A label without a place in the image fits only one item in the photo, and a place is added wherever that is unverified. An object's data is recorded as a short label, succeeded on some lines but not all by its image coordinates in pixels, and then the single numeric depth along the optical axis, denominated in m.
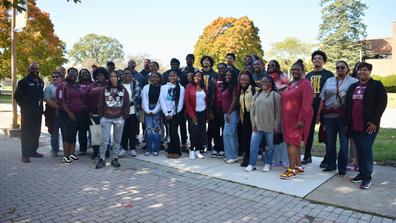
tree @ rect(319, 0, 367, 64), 44.81
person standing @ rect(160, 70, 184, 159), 7.55
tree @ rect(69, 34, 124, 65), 81.25
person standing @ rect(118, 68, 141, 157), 7.82
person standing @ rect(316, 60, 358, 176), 6.08
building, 47.25
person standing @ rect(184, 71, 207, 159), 7.51
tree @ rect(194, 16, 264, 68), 45.84
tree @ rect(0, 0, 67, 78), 25.25
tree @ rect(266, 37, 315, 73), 65.88
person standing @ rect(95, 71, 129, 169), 6.90
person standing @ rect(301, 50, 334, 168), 6.64
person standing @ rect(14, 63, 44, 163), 7.34
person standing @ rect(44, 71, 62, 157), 7.50
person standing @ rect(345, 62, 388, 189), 5.27
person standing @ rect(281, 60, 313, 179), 5.78
